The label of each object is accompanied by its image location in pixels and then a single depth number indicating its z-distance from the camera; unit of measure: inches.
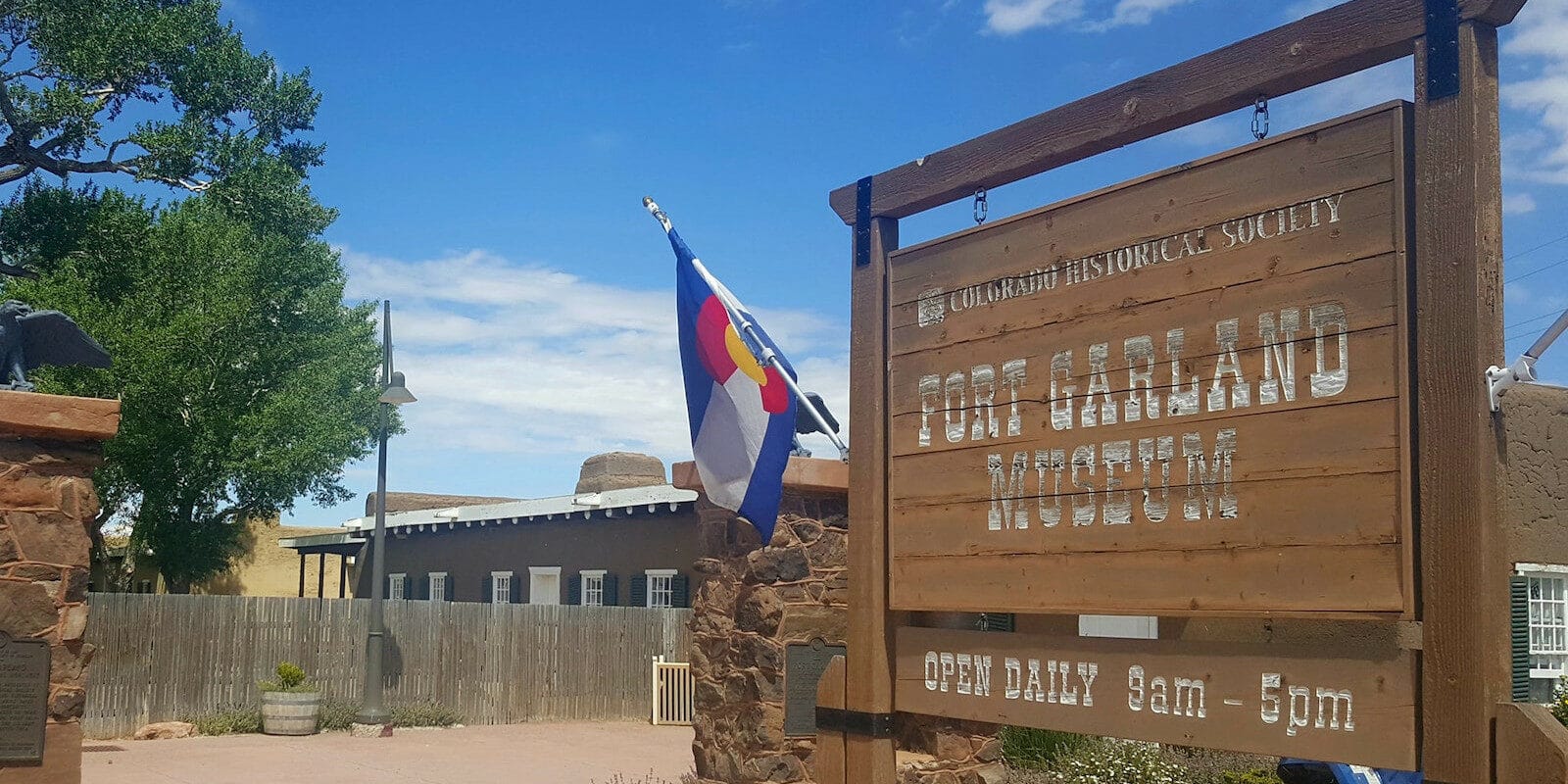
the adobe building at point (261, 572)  1695.4
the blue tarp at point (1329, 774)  282.7
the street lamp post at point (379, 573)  727.7
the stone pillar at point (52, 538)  329.1
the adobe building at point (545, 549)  932.0
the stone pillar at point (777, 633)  420.2
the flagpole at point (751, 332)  247.1
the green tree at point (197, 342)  980.6
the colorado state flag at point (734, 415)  236.5
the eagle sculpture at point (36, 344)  355.9
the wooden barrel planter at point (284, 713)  724.7
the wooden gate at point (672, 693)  863.1
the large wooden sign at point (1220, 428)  126.1
